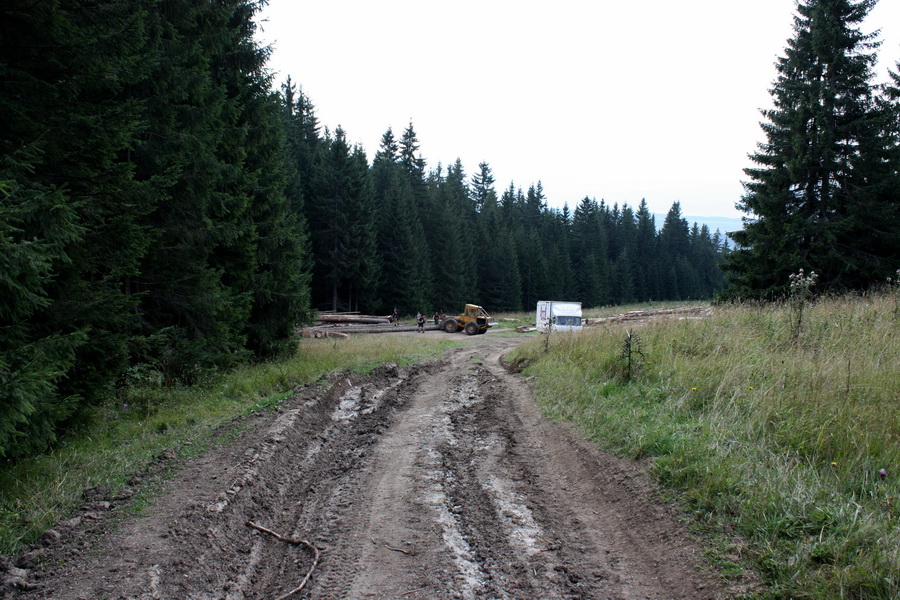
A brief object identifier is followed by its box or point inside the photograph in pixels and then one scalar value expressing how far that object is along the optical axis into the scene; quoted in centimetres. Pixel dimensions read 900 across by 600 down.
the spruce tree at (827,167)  1897
